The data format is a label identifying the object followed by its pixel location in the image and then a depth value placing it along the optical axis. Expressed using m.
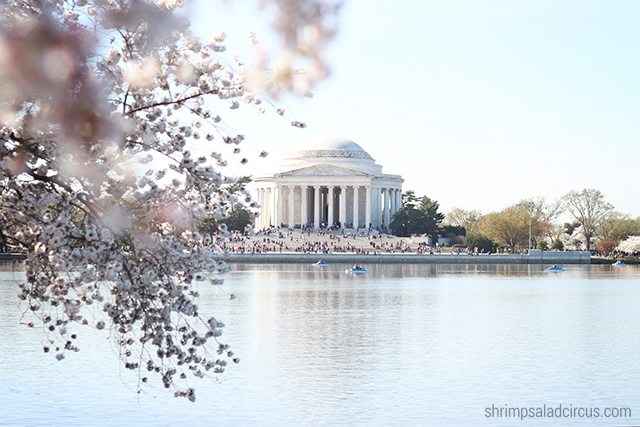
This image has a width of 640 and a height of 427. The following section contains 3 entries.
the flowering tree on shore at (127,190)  12.30
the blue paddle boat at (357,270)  95.75
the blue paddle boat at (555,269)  105.12
